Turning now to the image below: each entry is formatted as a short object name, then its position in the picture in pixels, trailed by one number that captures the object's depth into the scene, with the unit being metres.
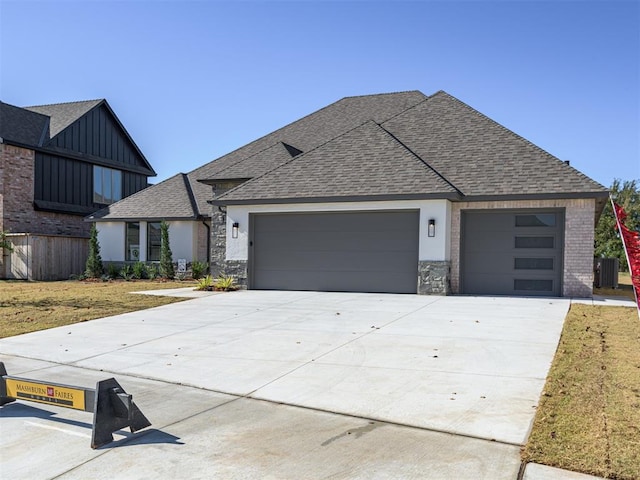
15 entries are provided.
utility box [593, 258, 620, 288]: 18.75
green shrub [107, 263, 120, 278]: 23.03
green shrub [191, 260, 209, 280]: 21.72
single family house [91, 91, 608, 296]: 14.47
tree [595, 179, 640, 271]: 30.74
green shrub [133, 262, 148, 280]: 22.70
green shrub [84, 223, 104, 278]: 22.94
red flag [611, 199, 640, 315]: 11.31
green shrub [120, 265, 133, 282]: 22.77
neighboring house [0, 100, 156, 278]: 24.50
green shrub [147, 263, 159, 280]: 22.52
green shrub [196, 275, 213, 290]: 16.45
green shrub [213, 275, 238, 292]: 16.30
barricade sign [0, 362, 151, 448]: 4.18
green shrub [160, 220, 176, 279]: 21.95
